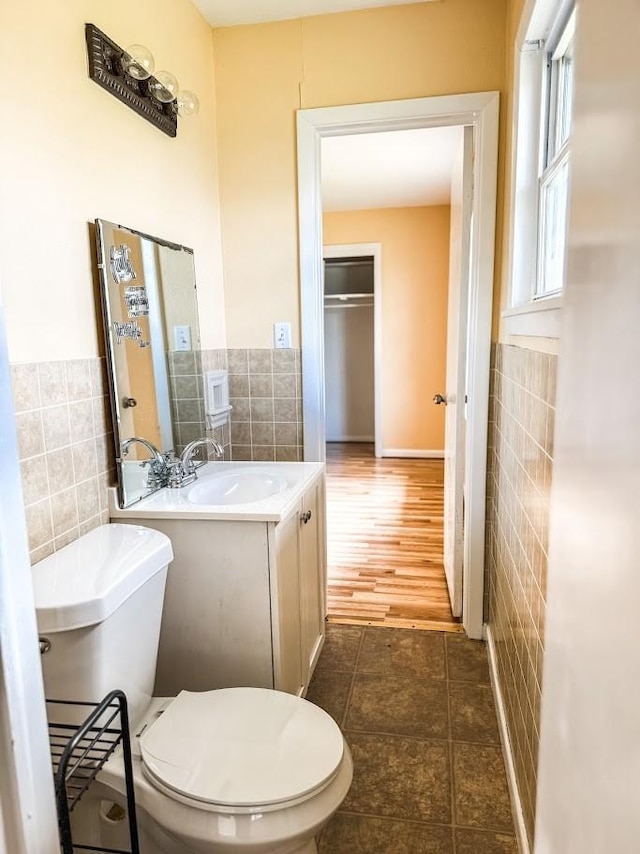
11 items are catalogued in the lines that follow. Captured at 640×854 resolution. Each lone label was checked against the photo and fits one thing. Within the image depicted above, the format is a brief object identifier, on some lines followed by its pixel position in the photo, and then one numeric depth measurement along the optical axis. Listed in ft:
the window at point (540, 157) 5.12
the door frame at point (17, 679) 1.83
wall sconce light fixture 5.08
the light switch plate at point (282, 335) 8.07
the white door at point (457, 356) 7.86
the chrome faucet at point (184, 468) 6.37
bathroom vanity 5.28
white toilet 3.63
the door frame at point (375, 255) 17.94
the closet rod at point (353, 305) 20.49
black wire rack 3.02
